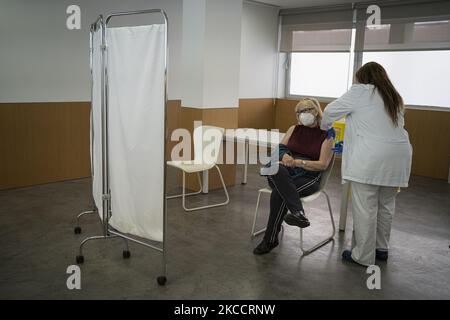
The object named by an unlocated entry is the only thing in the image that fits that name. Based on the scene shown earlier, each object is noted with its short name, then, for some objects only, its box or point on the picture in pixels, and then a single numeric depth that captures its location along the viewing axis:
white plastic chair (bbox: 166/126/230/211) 4.44
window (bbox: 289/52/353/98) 7.31
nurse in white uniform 2.95
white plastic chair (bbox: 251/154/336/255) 3.33
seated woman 3.23
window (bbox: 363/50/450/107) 6.14
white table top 4.39
